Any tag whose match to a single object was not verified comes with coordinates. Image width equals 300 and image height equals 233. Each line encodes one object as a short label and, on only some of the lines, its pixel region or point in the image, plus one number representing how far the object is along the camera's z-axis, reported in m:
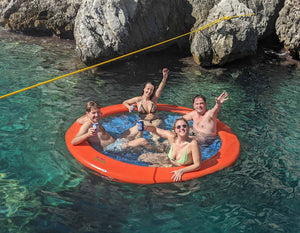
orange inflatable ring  4.38
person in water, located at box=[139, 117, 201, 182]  4.50
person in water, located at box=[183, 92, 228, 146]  5.66
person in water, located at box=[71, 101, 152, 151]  5.03
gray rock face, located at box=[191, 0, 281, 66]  8.95
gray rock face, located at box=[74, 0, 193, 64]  8.58
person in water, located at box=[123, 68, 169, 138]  6.23
